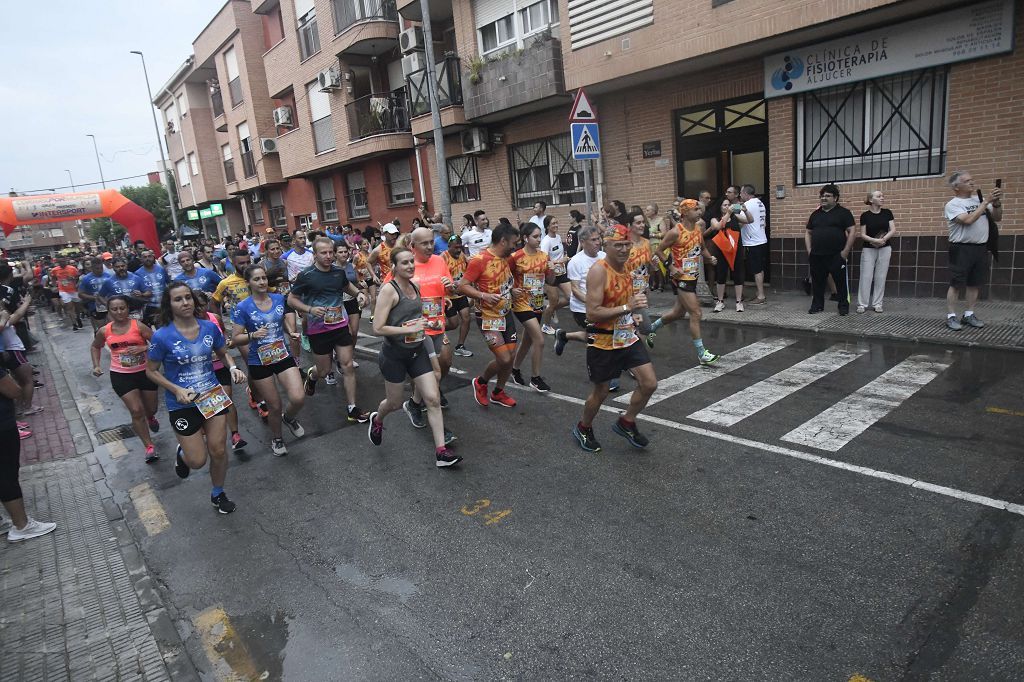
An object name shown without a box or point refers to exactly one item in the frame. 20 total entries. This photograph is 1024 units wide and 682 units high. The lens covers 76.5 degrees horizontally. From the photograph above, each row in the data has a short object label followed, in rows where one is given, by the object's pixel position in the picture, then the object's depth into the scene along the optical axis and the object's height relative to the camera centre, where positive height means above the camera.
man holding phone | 8.21 -0.99
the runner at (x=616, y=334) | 5.20 -1.12
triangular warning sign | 10.66 +1.41
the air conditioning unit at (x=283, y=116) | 25.38 +4.21
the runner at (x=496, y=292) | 6.71 -0.87
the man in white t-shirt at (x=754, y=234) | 10.95 -0.86
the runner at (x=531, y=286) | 7.22 -0.91
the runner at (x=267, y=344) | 6.12 -1.08
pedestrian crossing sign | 10.64 +0.92
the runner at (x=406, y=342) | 5.55 -1.09
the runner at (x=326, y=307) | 7.05 -0.90
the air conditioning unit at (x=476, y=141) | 17.31 +1.76
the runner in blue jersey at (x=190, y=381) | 4.98 -1.11
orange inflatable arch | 23.61 +1.30
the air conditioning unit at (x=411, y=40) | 17.55 +4.61
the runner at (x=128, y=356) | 6.40 -1.11
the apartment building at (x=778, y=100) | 9.38 +1.41
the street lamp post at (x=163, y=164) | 37.85 +4.24
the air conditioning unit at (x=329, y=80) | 21.11 +4.53
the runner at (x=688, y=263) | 8.00 -0.91
